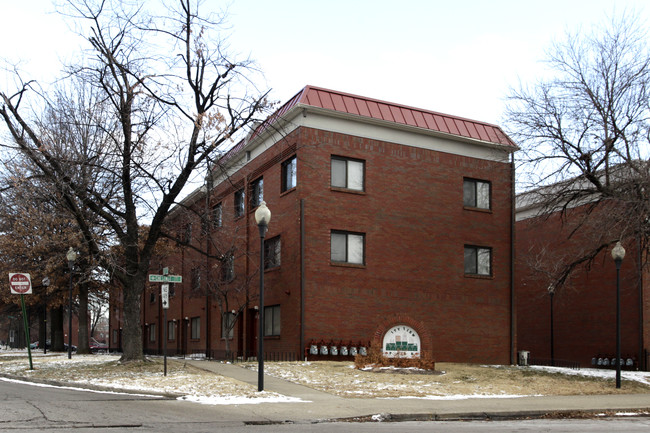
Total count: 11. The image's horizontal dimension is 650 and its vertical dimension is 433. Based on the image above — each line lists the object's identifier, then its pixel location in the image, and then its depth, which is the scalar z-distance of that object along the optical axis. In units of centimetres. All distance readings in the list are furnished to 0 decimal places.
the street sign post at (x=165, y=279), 1702
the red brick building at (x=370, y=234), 2555
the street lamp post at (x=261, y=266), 1519
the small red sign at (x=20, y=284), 2044
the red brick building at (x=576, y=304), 3019
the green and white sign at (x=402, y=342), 2472
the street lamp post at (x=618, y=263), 2003
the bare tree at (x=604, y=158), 2225
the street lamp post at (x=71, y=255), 2652
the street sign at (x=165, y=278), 1695
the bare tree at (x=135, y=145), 2012
